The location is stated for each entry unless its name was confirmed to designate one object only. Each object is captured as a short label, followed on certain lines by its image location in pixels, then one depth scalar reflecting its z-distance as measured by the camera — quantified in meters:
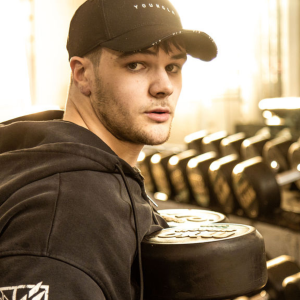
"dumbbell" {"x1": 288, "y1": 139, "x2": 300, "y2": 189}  2.94
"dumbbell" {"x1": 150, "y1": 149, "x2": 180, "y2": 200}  3.60
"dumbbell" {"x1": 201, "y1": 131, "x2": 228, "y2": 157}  3.86
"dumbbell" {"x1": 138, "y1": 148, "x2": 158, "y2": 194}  3.86
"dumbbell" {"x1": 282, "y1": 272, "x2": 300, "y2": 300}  1.48
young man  0.67
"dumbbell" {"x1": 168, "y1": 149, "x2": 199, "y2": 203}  3.41
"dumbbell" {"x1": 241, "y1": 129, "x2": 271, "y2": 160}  3.43
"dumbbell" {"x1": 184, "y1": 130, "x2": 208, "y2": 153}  4.05
